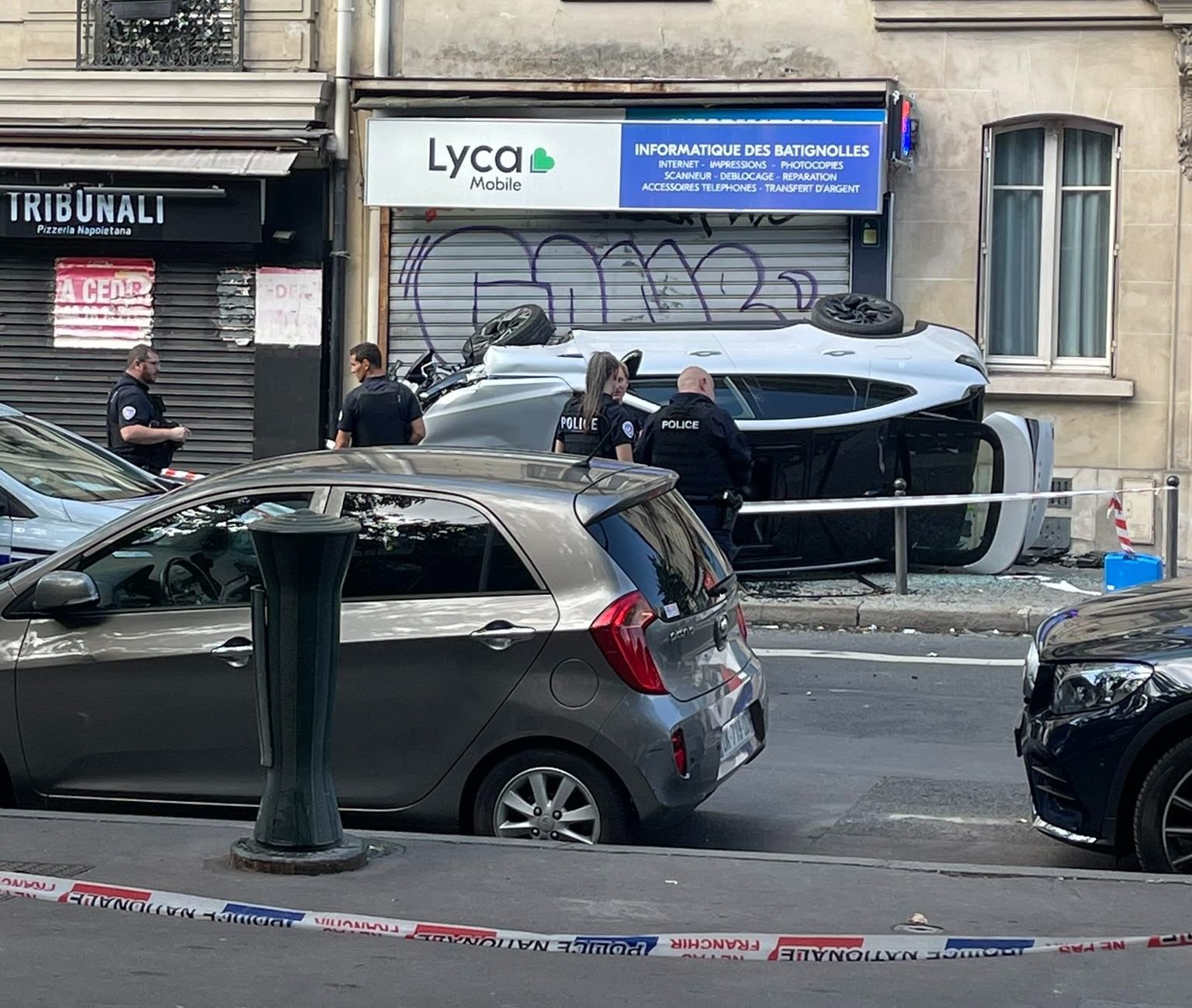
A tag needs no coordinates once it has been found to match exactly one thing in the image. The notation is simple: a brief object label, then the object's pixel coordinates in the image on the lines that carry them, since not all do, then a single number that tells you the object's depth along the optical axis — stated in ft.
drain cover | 18.78
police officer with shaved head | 35.47
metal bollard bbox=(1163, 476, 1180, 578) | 42.04
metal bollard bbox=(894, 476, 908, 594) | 42.34
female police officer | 37.45
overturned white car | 43.75
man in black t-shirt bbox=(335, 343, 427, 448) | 39.88
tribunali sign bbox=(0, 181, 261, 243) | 55.77
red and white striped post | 43.83
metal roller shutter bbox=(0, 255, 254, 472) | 57.57
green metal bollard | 18.28
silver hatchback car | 20.16
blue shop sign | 52.65
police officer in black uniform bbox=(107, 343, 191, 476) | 41.98
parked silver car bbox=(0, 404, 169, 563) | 31.24
